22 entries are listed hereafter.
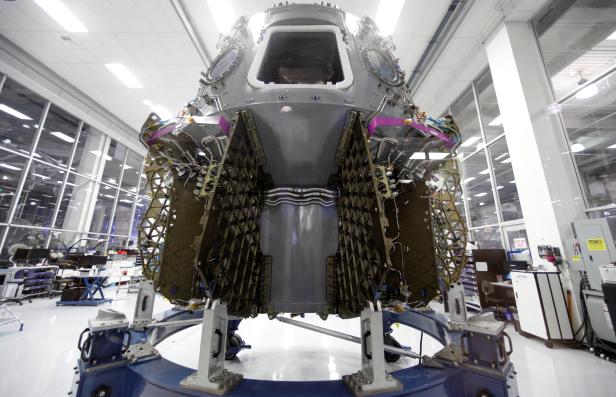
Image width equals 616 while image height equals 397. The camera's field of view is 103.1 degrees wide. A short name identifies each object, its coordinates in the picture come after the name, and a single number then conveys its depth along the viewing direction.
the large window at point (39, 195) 8.59
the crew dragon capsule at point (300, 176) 1.79
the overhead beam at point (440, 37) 6.08
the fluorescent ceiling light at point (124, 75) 8.32
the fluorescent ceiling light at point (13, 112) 8.27
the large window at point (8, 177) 8.04
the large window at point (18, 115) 8.14
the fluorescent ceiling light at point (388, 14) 5.91
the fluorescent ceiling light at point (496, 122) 7.51
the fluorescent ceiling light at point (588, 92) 5.00
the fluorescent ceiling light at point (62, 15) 6.27
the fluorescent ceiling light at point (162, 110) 10.55
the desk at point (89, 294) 6.99
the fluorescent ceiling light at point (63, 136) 10.09
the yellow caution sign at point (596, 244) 4.16
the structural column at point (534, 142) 5.02
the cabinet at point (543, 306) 4.43
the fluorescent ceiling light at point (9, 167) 8.09
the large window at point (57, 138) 9.26
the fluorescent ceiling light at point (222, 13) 6.04
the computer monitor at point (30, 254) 7.28
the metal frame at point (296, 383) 1.38
